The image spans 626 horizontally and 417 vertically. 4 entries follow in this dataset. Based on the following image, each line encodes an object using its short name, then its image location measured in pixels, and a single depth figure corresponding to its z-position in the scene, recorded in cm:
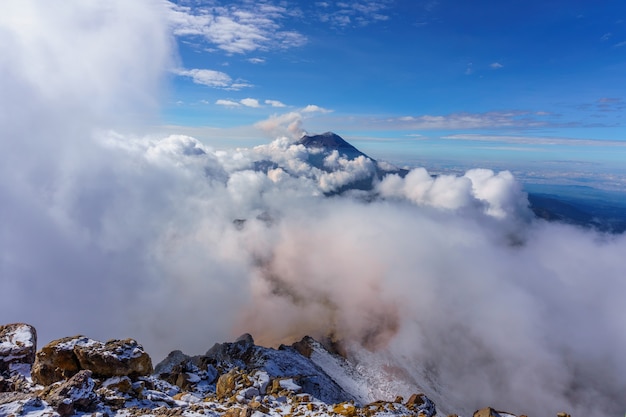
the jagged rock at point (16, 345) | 3319
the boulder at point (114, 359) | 3469
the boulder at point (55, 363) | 3269
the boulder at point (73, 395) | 2494
